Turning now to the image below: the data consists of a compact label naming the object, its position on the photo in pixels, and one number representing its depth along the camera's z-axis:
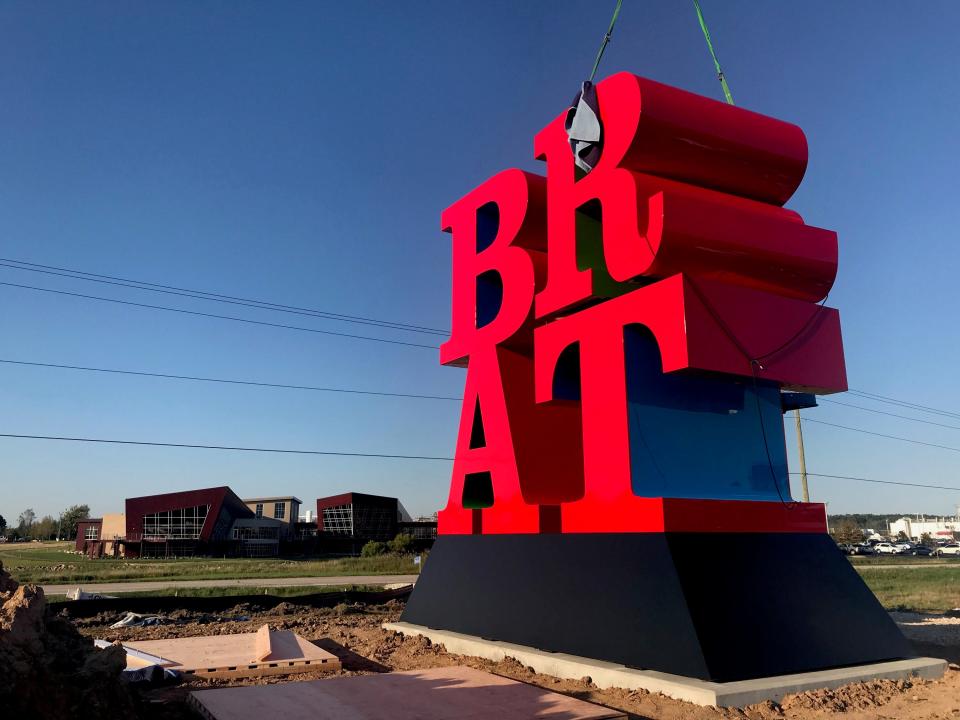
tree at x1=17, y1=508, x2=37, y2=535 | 173.73
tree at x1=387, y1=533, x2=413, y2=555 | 67.62
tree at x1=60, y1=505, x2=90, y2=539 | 159.75
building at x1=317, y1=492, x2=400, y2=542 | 82.94
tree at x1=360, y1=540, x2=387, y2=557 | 67.06
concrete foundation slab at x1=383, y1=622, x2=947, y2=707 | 9.75
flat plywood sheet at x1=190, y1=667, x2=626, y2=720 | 8.64
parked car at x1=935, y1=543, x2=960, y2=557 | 88.00
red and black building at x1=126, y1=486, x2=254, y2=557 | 75.50
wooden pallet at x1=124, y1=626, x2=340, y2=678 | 12.15
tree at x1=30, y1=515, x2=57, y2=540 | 159.25
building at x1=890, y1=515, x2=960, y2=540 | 145.12
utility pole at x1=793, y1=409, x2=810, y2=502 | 35.72
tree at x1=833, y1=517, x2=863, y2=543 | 103.75
